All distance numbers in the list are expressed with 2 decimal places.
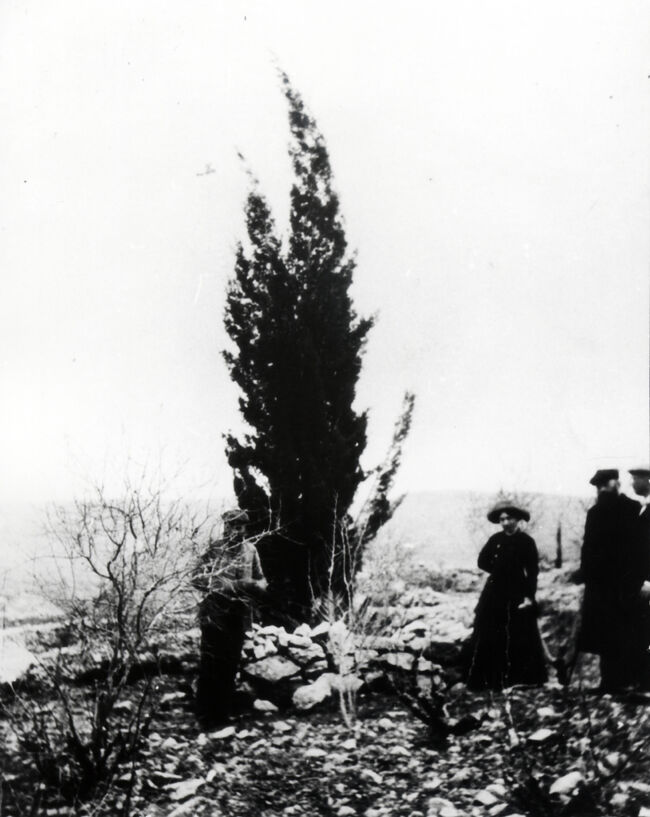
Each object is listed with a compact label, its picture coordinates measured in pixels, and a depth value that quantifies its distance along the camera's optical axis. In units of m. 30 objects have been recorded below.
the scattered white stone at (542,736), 4.06
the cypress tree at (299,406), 6.46
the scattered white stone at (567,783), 3.52
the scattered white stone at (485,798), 3.64
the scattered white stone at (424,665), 5.40
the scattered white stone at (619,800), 3.31
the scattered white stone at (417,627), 6.16
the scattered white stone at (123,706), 5.14
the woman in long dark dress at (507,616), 4.84
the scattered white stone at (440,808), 3.64
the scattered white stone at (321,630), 6.25
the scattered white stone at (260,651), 5.79
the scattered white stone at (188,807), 3.81
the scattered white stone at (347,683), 5.29
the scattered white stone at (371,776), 4.10
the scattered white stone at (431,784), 3.93
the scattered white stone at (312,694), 5.21
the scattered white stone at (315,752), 4.50
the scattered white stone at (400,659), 5.61
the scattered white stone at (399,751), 4.43
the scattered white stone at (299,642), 6.18
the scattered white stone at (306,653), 5.91
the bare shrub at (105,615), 3.98
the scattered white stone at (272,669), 5.42
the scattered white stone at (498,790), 3.69
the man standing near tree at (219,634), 5.08
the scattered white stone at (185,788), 4.01
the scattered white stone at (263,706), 5.19
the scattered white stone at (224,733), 4.76
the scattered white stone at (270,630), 6.32
